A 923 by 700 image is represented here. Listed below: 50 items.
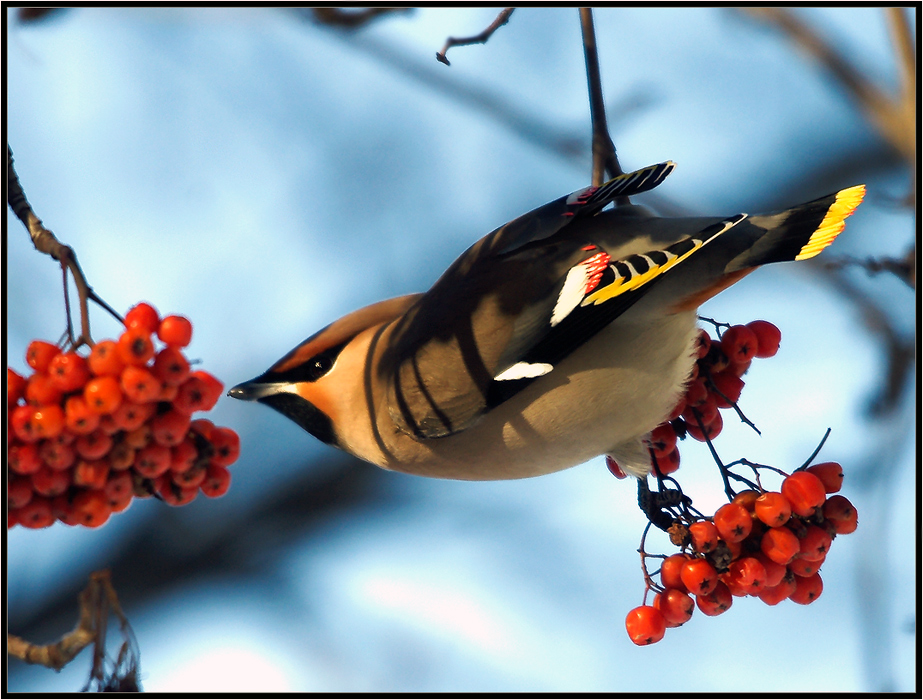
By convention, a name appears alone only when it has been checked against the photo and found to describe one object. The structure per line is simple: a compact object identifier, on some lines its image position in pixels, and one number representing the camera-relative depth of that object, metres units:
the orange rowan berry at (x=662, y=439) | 5.72
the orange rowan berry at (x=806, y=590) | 4.91
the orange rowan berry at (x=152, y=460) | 3.95
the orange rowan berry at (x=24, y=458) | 3.82
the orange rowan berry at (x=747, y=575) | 4.71
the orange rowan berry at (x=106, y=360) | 3.81
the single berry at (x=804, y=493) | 4.70
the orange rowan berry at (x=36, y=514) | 3.96
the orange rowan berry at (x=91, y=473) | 3.88
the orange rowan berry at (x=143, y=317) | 3.89
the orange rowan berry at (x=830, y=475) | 4.89
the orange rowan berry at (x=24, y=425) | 3.82
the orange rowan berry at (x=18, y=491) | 3.87
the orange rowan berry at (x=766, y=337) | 5.58
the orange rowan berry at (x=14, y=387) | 3.93
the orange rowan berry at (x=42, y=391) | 3.85
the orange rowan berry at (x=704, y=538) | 4.77
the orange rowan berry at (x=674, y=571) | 4.93
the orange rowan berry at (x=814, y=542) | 4.77
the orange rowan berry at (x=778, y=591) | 4.83
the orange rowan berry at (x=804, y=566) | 4.83
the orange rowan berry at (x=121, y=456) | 3.94
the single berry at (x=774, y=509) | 4.68
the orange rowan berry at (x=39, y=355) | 3.88
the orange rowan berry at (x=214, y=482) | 4.21
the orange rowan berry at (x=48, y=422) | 3.79
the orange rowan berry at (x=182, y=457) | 4.01
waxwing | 5.32
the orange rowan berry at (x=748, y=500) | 4.86
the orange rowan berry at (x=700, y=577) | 4.76
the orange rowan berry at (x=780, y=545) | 4.66
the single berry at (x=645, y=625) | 4.91
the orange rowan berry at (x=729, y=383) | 5.62
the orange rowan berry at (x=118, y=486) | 3.97
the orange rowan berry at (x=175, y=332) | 3.87
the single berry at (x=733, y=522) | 4.72
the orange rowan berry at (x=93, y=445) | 3.85
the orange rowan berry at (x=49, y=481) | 3.91
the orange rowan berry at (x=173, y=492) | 4.11
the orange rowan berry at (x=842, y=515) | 4.81
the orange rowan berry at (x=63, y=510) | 3.97
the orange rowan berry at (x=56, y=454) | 3.81
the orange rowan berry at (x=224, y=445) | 4.18
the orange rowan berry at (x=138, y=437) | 3.91
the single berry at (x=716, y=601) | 4.78
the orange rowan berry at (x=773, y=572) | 4.73
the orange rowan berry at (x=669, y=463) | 5.81
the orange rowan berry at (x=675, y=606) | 4.88
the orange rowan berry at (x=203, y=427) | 4.16
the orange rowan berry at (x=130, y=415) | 3.81
